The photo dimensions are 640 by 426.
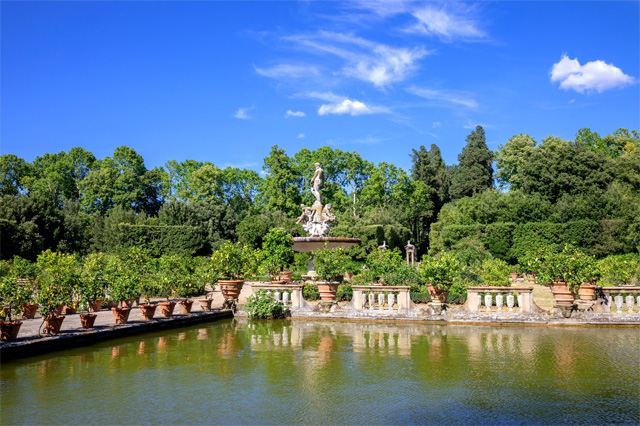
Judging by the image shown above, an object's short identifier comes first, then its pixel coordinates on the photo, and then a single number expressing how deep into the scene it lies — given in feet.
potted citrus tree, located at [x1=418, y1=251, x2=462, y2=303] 46.14
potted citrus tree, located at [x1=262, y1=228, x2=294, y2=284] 71.56
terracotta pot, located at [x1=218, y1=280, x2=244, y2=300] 53.31
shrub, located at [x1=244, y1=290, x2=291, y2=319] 48.60
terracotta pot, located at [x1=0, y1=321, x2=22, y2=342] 32.48
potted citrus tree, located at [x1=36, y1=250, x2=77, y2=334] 35.47
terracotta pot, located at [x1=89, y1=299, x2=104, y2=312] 50.30
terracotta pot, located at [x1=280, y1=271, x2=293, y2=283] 72.19
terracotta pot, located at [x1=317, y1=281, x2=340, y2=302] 49.03
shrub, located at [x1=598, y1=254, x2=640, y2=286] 60.23
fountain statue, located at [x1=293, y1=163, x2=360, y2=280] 68.39
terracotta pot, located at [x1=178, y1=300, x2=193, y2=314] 49.49
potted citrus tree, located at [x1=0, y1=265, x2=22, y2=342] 32.50
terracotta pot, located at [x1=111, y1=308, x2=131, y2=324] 41.22
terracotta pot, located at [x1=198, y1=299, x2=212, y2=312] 51.61
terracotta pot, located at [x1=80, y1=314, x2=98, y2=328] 38.58
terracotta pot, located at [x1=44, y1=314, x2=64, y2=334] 35.45
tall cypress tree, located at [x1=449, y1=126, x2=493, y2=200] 176.86
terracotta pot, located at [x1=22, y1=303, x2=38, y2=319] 43.55
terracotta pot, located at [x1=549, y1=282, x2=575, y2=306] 43.06
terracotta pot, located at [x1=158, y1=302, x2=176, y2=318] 46.34
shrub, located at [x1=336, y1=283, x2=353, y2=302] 56.54
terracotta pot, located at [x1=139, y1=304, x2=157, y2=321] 43.68
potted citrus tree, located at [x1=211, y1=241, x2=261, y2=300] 64.23
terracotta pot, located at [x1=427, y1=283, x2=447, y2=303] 45.88
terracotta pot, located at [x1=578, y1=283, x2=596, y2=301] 45.35
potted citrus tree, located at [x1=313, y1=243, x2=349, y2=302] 55.67
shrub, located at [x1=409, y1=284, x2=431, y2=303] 53.36
